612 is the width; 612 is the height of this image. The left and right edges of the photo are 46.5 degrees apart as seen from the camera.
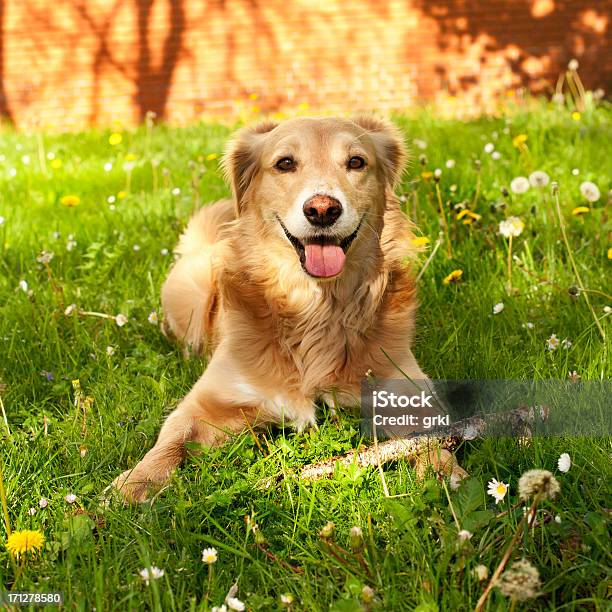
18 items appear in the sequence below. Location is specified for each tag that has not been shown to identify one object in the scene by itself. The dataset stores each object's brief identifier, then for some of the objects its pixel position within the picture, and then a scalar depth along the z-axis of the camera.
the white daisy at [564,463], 1.86
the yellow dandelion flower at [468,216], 3.45
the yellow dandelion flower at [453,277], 3.13
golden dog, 2.56
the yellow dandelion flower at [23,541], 1.72
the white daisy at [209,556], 1.64
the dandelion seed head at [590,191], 3.32
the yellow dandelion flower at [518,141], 4.37
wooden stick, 2.15
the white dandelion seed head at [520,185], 3.50
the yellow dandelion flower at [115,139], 5.95
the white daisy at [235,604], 1.51
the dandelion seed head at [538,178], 3.41
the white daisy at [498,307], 2.96
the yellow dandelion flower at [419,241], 3.00
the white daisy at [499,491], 1.75
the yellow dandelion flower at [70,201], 4.10
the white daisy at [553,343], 2.71
